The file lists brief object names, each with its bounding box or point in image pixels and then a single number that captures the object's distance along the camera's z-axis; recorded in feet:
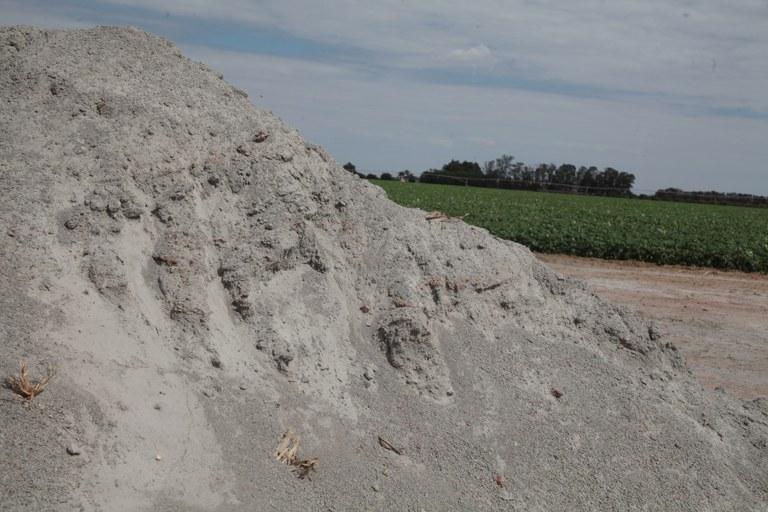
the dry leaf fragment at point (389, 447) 17.11
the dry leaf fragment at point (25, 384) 13.76
